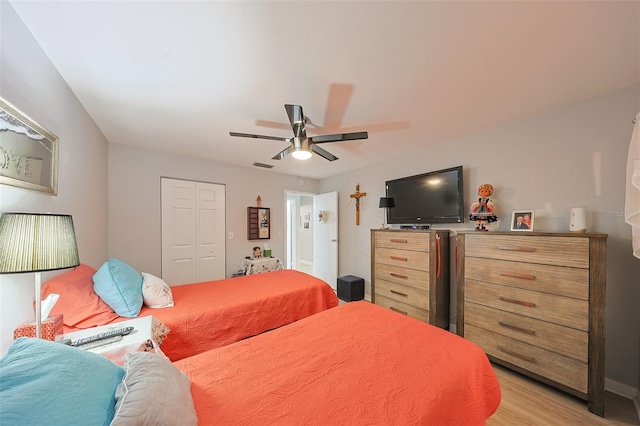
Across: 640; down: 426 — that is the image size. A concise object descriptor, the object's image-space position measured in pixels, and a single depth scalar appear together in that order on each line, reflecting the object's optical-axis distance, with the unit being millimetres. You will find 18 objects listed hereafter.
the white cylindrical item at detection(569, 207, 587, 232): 1912
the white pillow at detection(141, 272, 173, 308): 2027
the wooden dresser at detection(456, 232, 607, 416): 1688
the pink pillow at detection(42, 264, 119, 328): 1495
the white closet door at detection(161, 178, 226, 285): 3523
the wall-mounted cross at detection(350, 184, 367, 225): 4348
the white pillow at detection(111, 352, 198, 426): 683
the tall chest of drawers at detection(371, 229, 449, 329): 2729
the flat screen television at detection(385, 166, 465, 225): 2832
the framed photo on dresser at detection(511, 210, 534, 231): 2207
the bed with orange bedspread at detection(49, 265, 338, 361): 1592
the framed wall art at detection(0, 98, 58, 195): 1102
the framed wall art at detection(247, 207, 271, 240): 4332
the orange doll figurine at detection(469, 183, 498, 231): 2482
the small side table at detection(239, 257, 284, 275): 3980
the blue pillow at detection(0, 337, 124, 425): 546
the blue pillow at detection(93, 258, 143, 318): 1779
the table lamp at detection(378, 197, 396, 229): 3498
